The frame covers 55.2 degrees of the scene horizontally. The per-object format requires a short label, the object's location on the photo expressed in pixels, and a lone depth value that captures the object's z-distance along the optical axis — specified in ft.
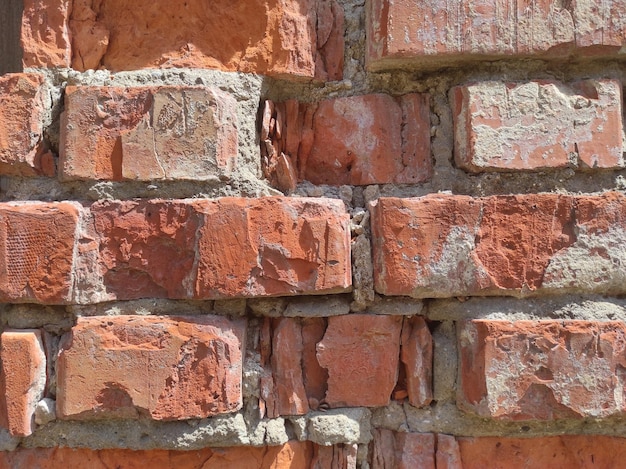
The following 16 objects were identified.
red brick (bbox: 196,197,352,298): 2.36
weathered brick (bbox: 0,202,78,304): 2.35
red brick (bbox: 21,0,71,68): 2.49
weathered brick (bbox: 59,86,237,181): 2.40
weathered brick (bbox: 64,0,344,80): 2.54
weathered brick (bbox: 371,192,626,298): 2.41
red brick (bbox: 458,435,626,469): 2.50
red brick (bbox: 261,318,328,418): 2.46
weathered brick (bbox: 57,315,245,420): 2.33
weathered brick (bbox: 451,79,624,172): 2.44
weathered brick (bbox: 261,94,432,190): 2.58
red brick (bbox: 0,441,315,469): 2.43
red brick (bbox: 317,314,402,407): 2.48
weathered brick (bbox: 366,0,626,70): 2.42
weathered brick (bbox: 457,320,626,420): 2.39
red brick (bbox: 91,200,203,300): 2.39
